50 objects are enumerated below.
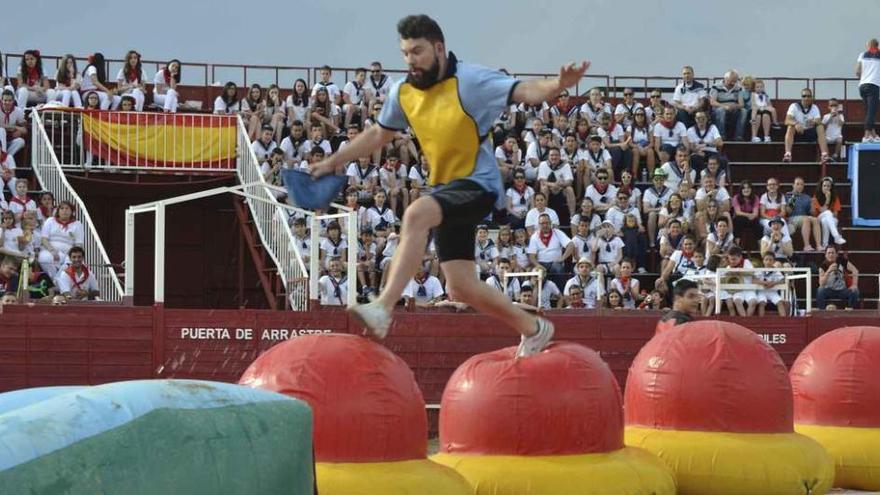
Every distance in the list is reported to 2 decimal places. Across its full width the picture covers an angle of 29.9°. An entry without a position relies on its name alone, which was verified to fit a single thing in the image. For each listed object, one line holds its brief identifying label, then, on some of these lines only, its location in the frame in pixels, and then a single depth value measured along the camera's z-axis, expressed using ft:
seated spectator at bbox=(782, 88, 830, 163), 90.53
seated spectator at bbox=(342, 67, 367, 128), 81.66
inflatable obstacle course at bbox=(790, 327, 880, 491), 38.29
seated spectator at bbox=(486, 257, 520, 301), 69.31
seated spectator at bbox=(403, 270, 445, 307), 69.21
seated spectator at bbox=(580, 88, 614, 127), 86.28
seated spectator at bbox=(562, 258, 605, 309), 70.03
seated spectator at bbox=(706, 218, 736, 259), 72.18
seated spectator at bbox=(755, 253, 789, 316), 69.97
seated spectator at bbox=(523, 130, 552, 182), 79.20
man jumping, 27.63
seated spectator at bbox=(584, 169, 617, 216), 78.33
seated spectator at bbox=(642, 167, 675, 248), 77.30
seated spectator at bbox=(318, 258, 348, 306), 67.97
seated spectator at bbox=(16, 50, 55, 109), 78.54
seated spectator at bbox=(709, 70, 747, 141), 89.40
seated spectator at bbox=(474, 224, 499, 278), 70.79
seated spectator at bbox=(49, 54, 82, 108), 79.10
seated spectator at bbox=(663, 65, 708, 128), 86.69
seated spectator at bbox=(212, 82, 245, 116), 81.61
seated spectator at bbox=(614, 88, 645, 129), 85.97
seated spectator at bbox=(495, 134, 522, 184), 78.28
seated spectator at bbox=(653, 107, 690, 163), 83.51
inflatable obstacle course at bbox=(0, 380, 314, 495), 18.71
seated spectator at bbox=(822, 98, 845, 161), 90.63
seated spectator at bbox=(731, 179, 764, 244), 79.46
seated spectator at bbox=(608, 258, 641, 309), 71.36
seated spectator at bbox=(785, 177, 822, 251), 80.02
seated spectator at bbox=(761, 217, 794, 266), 75.41
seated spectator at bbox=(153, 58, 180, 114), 81.92
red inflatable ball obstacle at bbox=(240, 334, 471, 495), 27.58
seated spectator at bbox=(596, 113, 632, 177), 82.84
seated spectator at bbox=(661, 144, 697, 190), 80.69
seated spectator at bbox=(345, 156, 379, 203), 75.67
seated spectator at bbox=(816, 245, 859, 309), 75.05
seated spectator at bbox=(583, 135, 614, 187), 80.07
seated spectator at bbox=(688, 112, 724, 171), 83.51
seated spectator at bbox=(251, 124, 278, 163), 78.79
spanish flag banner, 77.92
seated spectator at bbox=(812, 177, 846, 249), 80.69
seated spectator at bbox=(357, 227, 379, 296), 69.92
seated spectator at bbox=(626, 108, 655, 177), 83.10
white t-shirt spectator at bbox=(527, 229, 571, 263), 72.54
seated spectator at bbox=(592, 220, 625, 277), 74.23
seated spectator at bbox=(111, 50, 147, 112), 81.05
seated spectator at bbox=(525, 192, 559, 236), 74.28
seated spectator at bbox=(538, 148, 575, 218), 77.92
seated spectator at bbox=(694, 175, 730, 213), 77.00
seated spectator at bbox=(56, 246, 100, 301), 66.64
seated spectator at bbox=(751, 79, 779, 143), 90.79
